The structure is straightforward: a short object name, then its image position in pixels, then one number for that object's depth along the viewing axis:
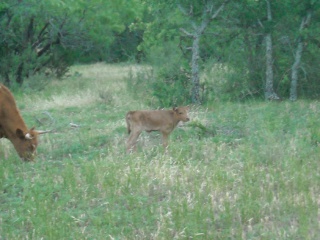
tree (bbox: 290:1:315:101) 16.66
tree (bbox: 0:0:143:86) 23.31
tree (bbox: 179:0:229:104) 16.55
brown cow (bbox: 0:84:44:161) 10.82
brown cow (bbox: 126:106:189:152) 11.17
